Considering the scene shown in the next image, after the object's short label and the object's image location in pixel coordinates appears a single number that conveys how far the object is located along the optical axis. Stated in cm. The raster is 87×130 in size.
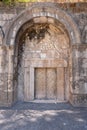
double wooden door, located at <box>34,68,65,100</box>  713
